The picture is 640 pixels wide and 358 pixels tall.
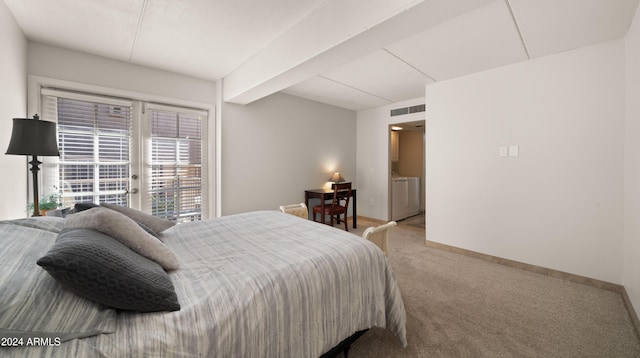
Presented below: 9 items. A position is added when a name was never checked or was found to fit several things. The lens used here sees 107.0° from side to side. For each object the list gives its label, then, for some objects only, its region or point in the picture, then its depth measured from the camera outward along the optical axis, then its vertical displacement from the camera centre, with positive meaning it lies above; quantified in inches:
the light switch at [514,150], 113.4 +12.4
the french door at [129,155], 104.0 +10.7
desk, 168.2 -14.1
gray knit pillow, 31.6 -14.2
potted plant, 82.9 -9.7
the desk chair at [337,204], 168.2 -20.4
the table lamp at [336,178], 187.3 -1.4
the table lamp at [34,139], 65.9 +10.8
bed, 29.3 -20.1
